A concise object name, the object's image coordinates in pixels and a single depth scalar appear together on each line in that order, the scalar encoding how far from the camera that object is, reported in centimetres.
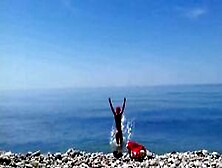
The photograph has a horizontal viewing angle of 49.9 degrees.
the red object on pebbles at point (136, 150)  895
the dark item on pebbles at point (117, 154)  931
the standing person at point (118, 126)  913
